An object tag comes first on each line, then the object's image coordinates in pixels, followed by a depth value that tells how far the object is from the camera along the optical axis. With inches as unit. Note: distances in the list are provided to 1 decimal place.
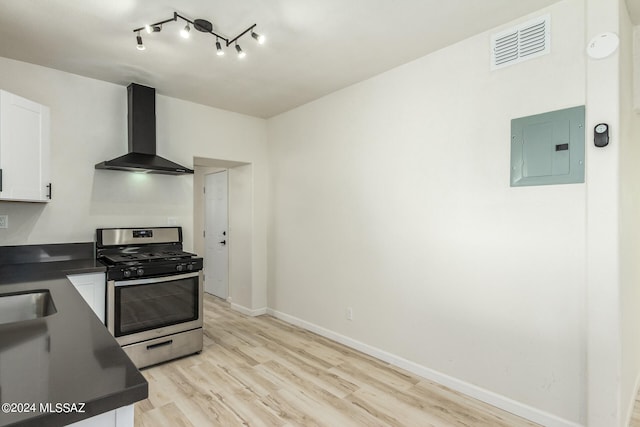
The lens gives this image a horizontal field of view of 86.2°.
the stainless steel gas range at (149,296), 108.3
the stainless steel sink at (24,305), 68.4
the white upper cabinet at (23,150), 91.1
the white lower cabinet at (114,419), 30.3
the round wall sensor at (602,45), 73.3
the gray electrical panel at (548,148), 78.9
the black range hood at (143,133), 126.8
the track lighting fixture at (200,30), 86.2
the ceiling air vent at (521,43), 84.0
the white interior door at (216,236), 200.4
